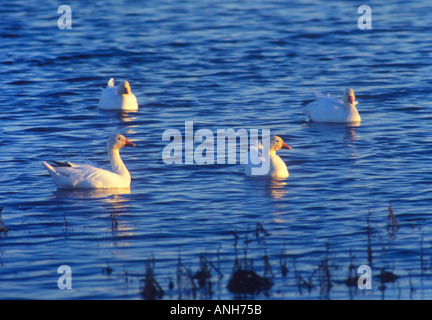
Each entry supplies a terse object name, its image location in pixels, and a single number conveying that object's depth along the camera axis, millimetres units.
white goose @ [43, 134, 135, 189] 12805
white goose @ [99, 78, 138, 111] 18531
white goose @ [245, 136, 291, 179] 13453
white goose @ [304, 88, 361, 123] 17516
